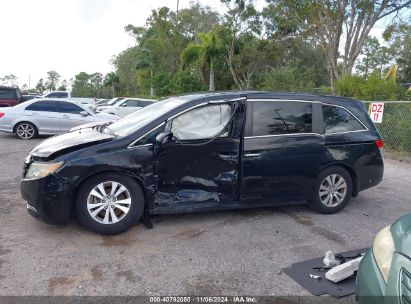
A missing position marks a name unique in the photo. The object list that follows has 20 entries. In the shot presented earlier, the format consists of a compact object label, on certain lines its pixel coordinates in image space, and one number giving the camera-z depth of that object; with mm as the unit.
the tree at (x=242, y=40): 26844
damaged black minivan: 4328
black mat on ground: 3395
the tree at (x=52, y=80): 82525
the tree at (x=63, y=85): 80750
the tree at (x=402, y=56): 44656
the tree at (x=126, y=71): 51656
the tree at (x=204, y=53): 26547
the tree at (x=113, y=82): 59188
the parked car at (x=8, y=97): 18391
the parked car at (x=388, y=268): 2100
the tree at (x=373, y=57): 51812
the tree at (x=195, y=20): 35625
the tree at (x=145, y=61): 39241
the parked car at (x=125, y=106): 19078
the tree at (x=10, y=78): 89656
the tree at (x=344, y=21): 16078
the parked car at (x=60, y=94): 28069
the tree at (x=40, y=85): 81750
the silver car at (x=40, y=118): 12062
